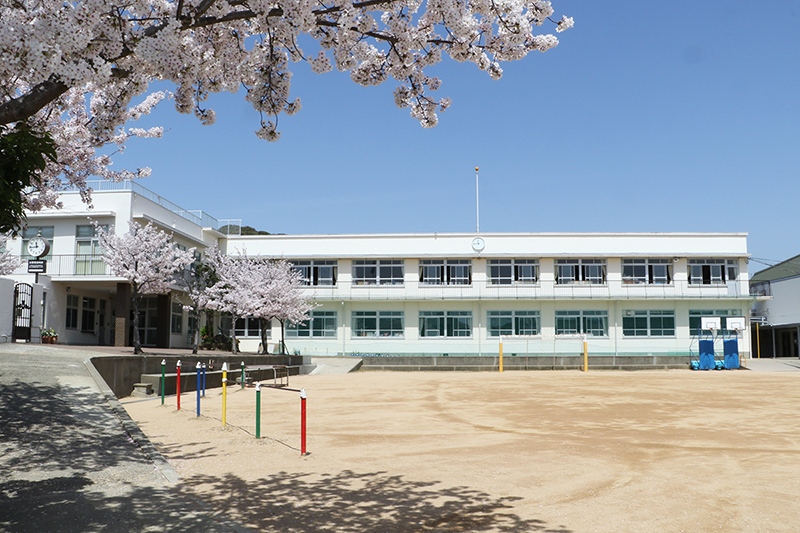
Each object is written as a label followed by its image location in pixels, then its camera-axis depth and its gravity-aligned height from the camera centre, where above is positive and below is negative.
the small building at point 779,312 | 49.38 +1.51
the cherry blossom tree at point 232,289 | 35.88 +2.32
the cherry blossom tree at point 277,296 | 36.59 +1.97
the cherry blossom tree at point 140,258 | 27.36 +3.12
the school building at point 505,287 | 45.00 +3.03
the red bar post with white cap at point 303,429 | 9.59 -1.46
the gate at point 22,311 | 25.89 +0.77
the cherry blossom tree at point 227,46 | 5.00 +2.73
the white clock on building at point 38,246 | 29.88 +3.84
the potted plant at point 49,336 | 29.33 -0.28
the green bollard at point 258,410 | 10.78 -1.34
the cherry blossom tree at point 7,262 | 28.52 +3.02
